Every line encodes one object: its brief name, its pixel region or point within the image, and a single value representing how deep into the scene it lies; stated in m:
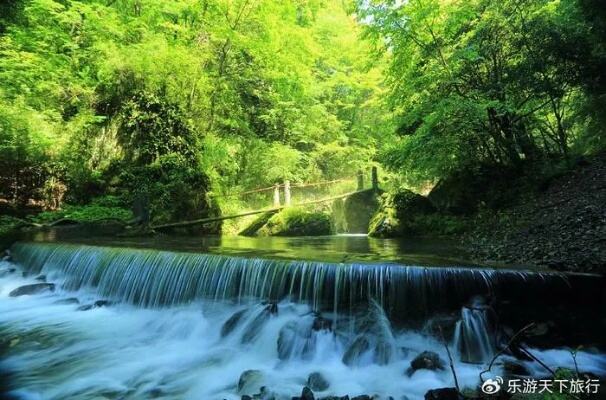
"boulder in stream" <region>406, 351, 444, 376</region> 5.19
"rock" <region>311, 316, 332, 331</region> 6.14
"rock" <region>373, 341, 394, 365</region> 5.57
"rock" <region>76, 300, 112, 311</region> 8.02
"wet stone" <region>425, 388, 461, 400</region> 4.15
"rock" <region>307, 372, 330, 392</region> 4.99
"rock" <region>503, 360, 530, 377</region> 4.84
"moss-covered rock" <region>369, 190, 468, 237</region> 12.09
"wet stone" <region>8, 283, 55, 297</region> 8.71
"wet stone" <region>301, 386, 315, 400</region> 4.41
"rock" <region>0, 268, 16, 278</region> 9.85
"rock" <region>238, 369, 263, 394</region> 4.99
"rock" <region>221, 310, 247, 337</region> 6.68
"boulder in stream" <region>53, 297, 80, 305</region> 8.36
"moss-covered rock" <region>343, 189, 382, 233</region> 20.61
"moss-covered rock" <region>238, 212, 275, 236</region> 15.64
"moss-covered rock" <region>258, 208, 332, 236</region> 15.17
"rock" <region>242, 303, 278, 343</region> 6.43
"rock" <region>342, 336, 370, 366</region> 5.65
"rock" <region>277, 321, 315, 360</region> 5.89
